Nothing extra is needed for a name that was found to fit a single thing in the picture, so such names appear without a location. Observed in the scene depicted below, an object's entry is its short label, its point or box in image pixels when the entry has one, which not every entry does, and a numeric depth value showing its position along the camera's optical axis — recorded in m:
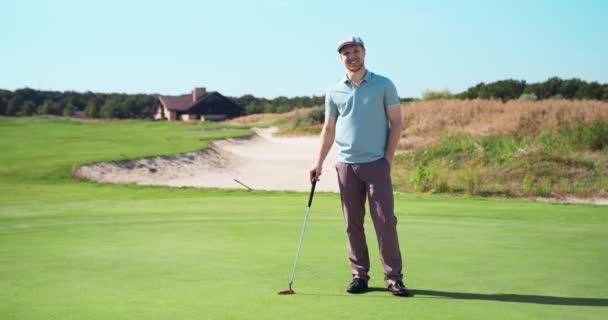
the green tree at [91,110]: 79.25
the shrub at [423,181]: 17.09
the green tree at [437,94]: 56.22
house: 91.69
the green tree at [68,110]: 78.25
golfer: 4.80
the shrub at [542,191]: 16.50
